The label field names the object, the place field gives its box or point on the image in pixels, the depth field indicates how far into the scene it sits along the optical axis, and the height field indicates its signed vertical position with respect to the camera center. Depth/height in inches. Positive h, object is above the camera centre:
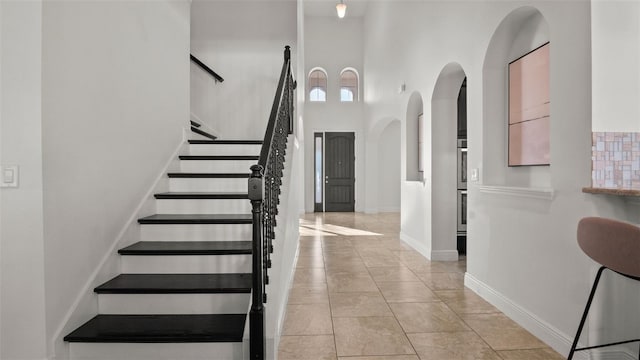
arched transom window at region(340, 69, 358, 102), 461.4 +113.3
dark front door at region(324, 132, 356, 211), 454.0 +8.6
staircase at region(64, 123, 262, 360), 84.8 -27.9
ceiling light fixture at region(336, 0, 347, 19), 350.0 +159.6
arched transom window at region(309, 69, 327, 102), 459.5 +115.5
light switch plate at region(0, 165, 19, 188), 77.5 +1.1
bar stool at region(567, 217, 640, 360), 63.4 -12.5
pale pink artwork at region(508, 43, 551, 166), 114.2 +22.2
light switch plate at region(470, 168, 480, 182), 141.7 +1.2
